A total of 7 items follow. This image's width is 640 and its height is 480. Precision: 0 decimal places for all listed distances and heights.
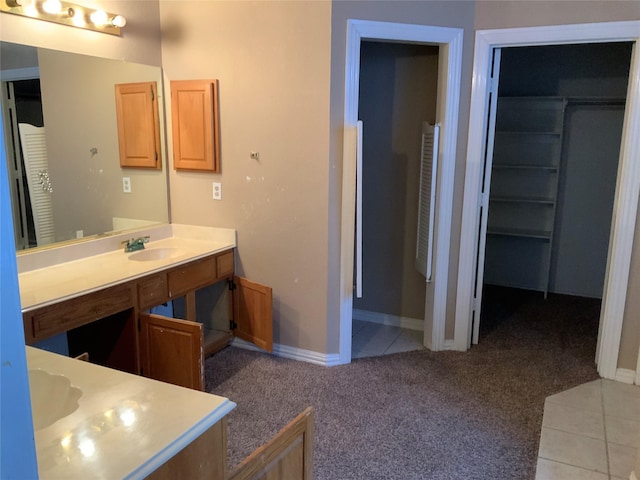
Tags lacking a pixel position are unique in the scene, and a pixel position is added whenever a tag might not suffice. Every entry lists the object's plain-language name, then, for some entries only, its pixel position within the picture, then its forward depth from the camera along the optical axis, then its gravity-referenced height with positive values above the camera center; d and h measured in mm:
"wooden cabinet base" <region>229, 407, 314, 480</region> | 1159 -752
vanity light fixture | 2475 +687
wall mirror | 2480 -18
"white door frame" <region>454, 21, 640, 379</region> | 2857 -146
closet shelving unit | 4703 -388
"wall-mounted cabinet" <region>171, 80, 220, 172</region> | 3291 +146
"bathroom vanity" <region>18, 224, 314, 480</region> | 981 -659
